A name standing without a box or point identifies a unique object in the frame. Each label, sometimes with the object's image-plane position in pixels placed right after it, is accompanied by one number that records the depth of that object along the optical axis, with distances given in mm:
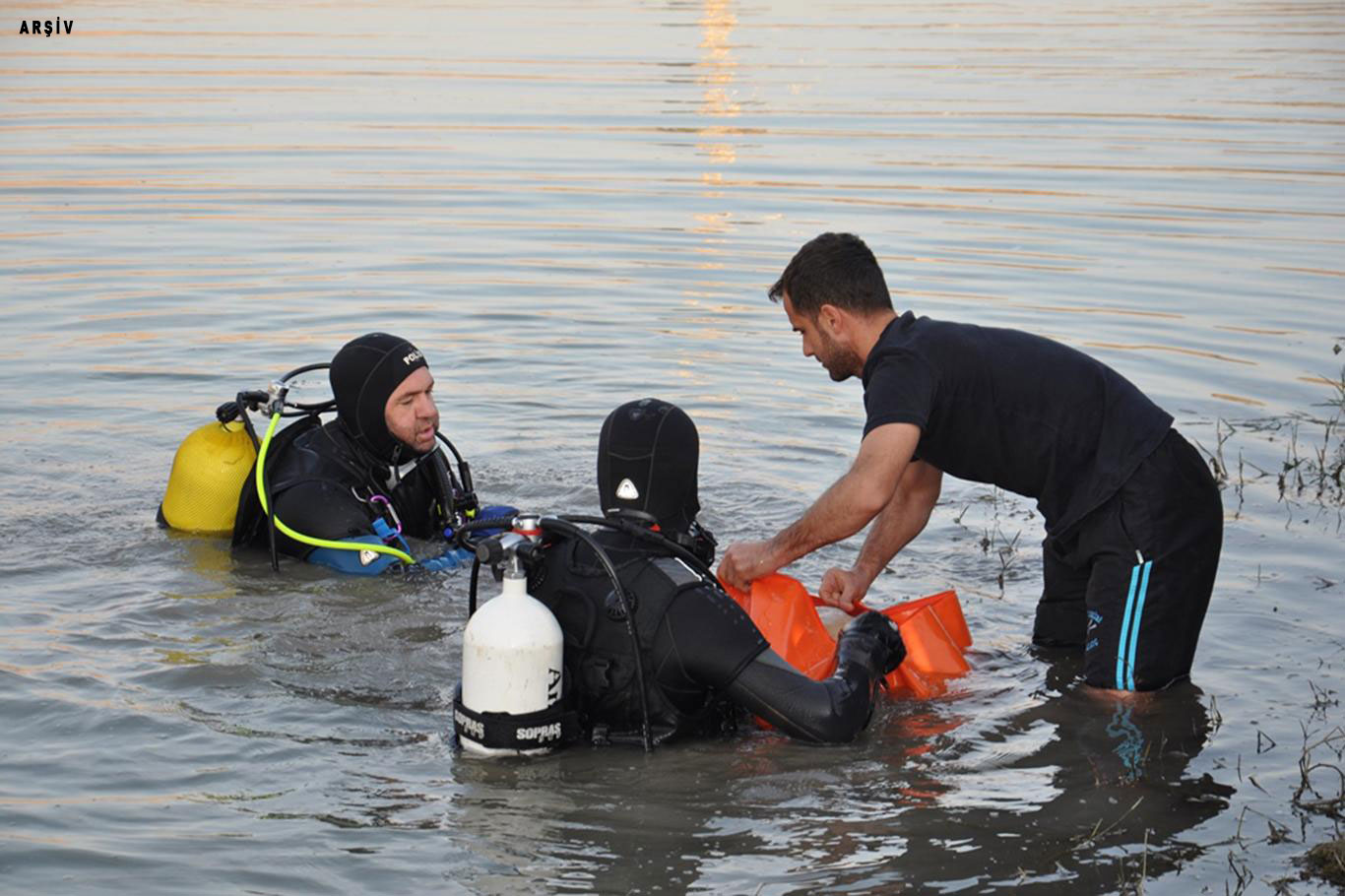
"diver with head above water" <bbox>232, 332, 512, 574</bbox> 6848
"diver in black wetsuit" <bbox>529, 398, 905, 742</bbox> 4805
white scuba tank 4668
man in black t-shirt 5305
